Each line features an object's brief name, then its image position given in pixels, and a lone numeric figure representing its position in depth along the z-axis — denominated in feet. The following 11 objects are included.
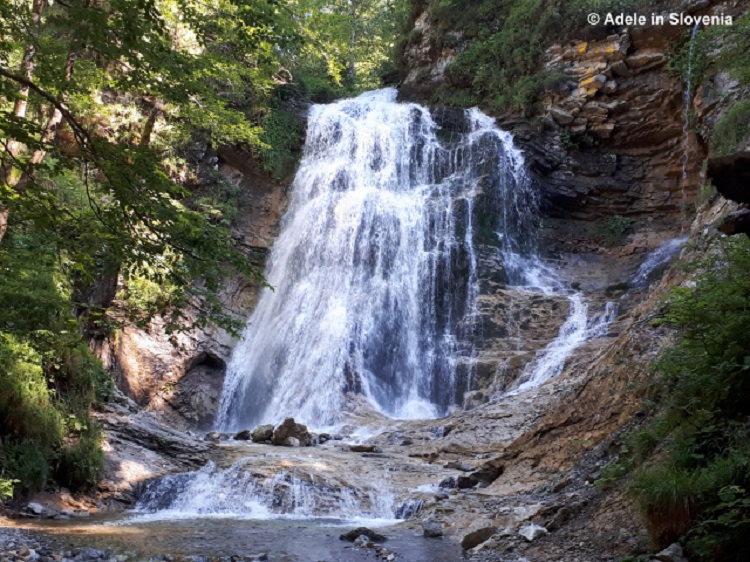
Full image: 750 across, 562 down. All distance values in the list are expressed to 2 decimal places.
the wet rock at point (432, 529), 21.88
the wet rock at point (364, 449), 35.68
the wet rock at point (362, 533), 21.44
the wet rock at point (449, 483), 27.37
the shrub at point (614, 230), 61.67
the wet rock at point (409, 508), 25.40
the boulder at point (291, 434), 38.31
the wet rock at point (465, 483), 26.84
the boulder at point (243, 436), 41.39
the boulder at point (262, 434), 39.70
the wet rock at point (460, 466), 30.37
